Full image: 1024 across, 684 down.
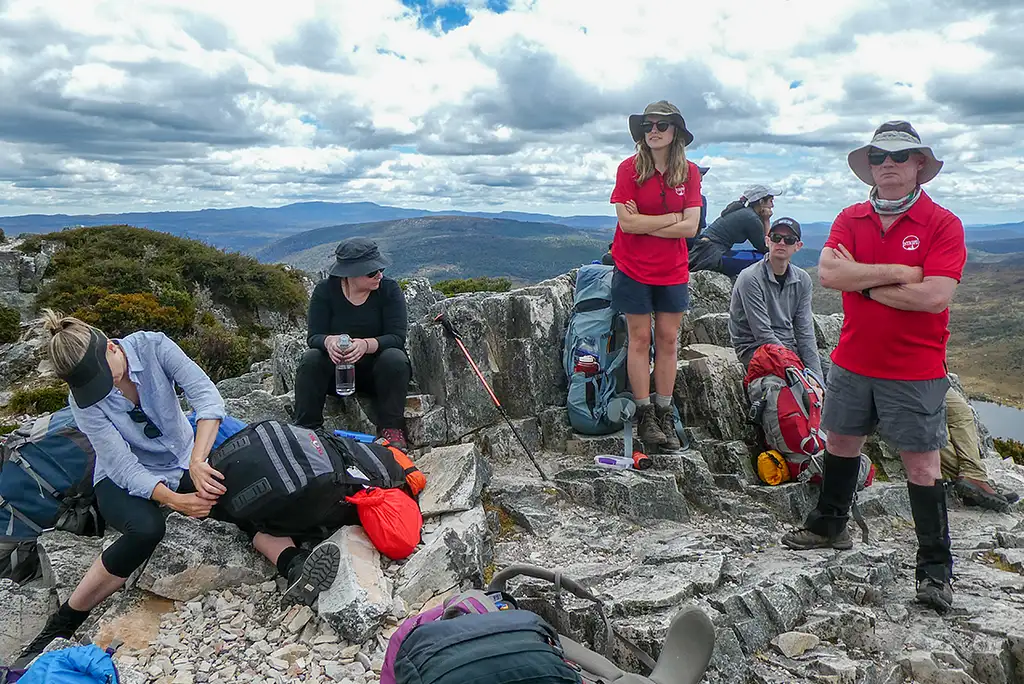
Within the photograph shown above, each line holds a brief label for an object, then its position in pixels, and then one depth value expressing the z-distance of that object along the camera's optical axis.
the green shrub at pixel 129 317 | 19.98
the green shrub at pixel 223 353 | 17.44
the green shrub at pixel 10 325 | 19.80
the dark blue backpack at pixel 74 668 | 3.51
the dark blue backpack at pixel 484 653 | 2.79
